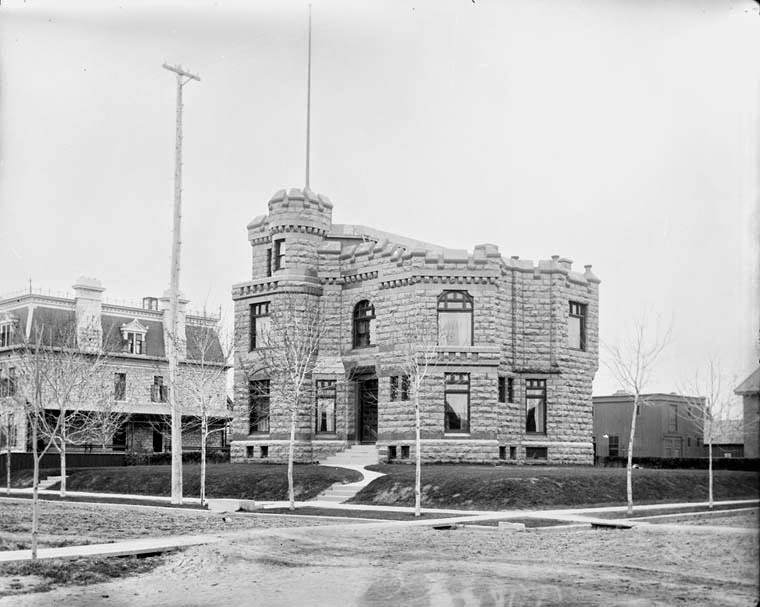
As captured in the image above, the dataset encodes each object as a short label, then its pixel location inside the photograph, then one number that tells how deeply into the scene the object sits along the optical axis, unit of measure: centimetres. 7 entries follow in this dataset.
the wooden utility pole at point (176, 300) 3322
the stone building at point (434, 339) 4106
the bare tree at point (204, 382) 3312
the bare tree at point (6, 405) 4847
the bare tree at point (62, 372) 3944
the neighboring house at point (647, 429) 5972
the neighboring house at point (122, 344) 6053
